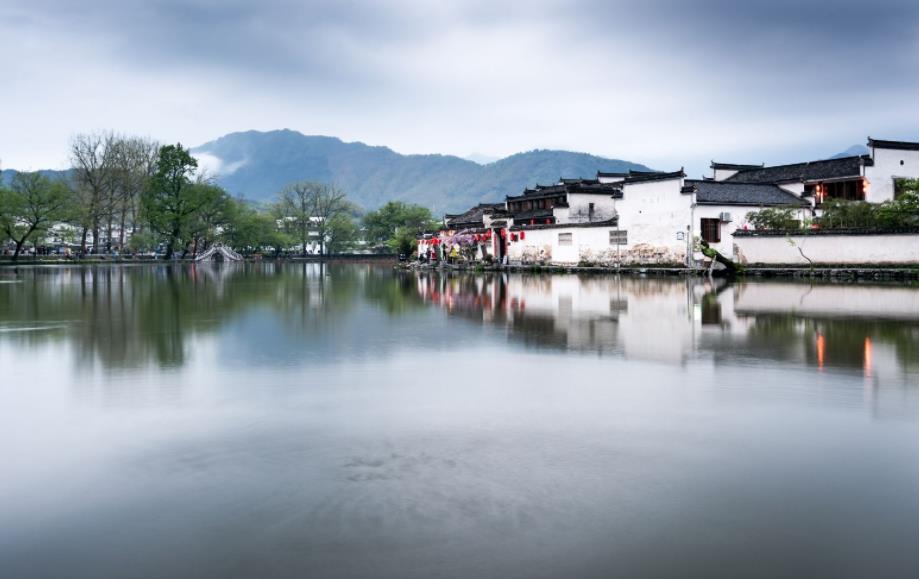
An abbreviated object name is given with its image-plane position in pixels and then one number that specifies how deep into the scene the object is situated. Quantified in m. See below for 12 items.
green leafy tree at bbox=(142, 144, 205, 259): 74.62
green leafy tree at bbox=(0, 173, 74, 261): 64.25
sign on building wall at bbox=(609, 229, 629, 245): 44.94
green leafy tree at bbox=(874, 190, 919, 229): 32.84
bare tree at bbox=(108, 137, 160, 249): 76.38
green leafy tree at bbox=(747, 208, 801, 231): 38.41
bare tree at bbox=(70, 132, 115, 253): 73.06
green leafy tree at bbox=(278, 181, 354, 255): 105.75
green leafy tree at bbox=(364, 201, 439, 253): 94.69
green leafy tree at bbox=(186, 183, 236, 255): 77.81
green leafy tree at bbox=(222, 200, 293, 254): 88.69
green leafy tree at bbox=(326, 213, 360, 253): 103.25
